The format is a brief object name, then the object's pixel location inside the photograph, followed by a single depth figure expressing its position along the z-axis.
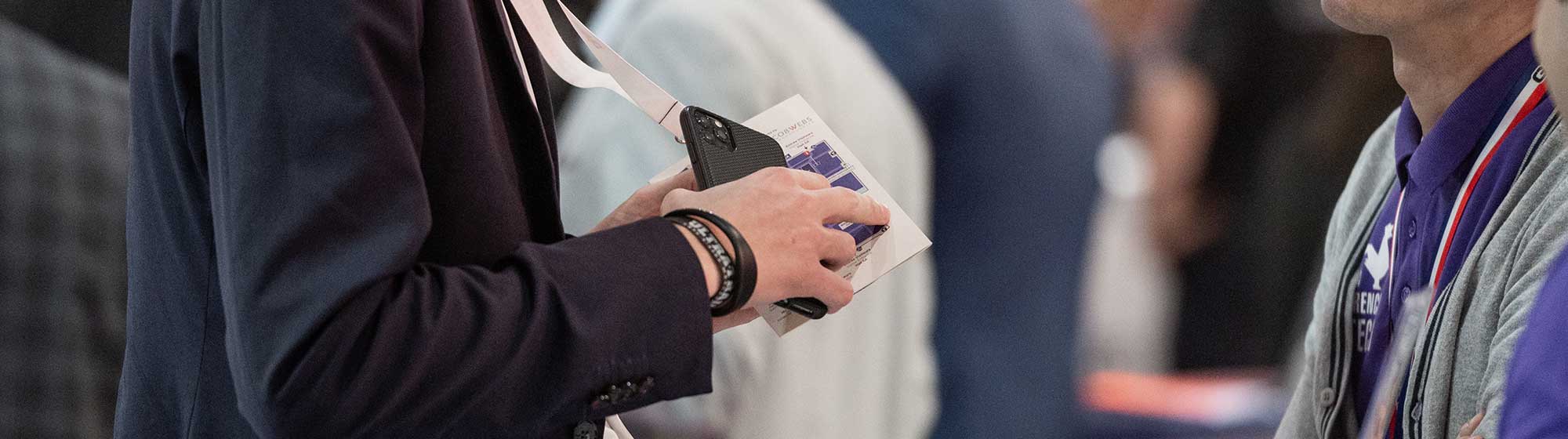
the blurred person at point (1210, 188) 7.58
